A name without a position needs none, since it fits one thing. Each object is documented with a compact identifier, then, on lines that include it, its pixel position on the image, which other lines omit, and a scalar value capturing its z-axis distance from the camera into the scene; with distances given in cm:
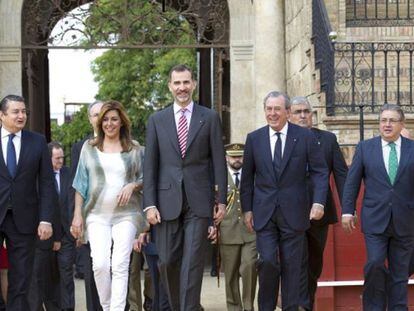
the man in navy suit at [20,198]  965
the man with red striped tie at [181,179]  930
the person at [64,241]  1252
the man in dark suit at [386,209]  1002
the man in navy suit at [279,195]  981
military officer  1251
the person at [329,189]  1067
